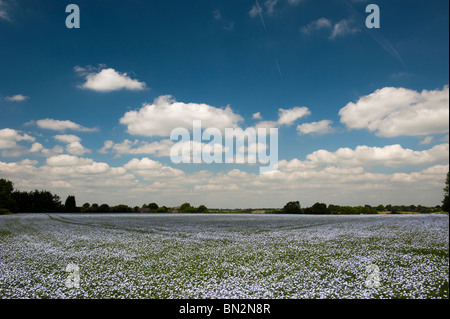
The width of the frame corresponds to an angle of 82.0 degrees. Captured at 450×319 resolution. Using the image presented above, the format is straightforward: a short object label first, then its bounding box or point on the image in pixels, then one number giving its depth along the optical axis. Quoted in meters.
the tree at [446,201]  65.81
